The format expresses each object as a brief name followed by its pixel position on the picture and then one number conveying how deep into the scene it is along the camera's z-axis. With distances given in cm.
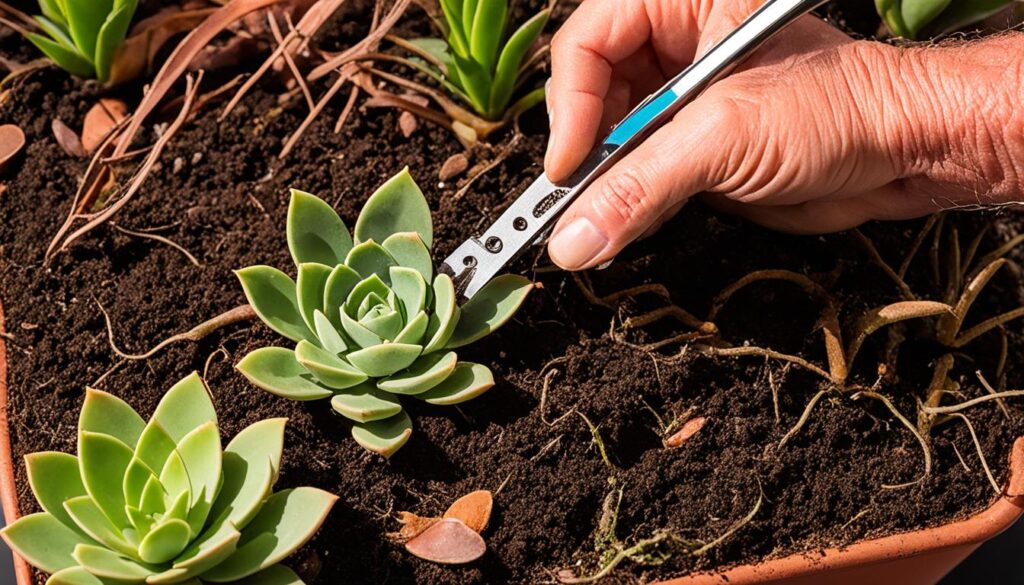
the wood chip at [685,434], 64
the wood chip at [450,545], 61
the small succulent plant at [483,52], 67
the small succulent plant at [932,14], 69
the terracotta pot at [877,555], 61
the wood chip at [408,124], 70
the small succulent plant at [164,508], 58
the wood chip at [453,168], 69
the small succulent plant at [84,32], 68
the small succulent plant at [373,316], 61
